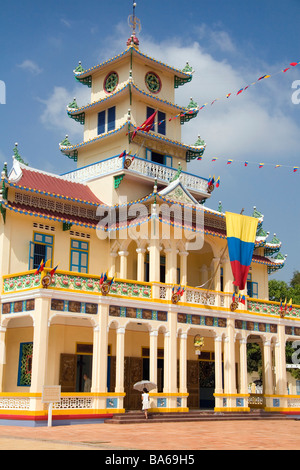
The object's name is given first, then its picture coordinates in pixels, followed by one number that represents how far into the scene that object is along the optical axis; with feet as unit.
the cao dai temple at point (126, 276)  71.61
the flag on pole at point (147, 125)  91.97
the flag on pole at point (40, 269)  67.46
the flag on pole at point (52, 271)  67.77
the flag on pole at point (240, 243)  81.46
